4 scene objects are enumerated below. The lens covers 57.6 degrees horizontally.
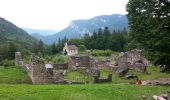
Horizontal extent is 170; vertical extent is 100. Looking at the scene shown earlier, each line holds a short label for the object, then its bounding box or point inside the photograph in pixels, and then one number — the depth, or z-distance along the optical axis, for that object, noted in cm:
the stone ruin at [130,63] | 2030
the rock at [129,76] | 1819
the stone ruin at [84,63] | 2019
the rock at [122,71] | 1926
